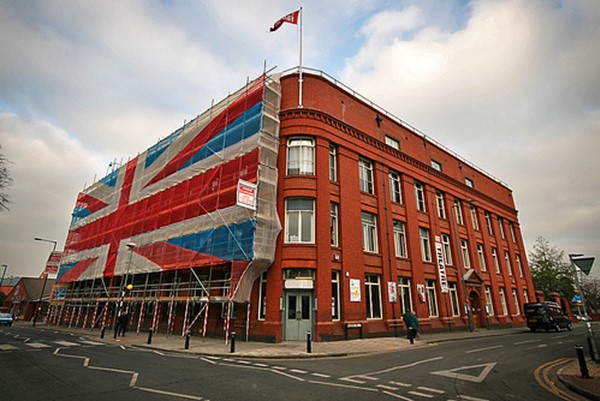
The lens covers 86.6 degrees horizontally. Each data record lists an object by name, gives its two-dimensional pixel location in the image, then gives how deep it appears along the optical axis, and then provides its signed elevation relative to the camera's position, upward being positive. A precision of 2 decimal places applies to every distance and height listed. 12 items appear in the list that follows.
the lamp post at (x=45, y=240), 33.19 +6.63
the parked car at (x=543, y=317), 25.41 -0.27
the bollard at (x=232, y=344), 12.60 -1.29
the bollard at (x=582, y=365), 8.07 -1.23
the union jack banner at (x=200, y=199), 17.36 +7.29
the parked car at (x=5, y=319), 35.69 -1.36
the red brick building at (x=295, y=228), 16.94 +5.21
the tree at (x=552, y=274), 52.41 +6.28
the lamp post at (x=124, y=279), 19.89 +2.20
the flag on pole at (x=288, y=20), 20.45 +17.78
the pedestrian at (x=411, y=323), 17.04 -0.57
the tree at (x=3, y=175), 14.73 +5.79
